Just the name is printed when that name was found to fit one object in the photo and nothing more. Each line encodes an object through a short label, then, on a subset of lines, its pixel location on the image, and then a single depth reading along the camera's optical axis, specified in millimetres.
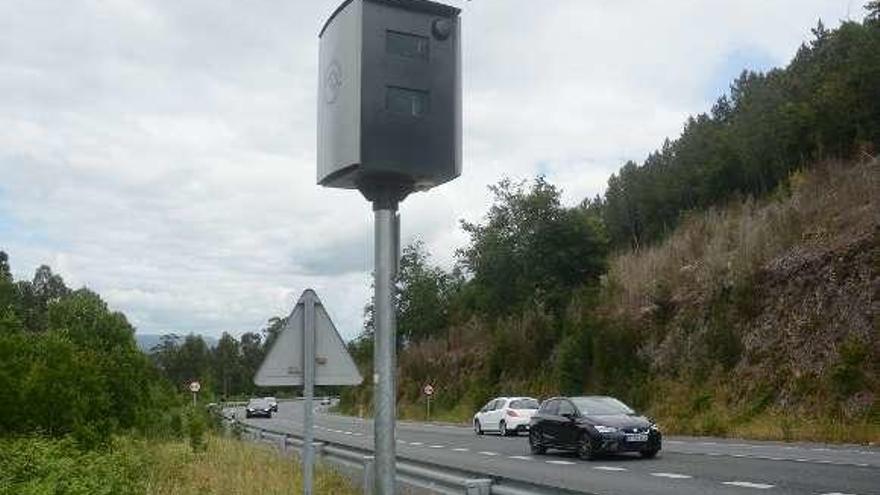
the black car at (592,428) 21766
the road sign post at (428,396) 59250
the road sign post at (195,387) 35156
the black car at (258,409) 65262
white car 36688
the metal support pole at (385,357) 7816
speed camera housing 7559
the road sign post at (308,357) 9539
